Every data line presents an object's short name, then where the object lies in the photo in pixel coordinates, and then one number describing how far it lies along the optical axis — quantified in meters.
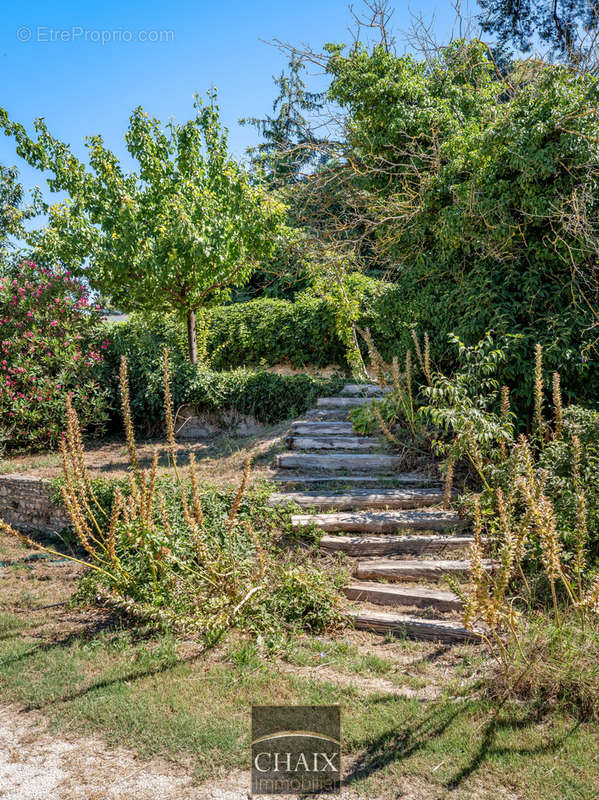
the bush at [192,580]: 3.83
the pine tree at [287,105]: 22.53
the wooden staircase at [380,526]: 4.17
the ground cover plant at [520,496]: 2.96
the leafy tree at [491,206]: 5.87
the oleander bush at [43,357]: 9.60
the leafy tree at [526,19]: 17.47
